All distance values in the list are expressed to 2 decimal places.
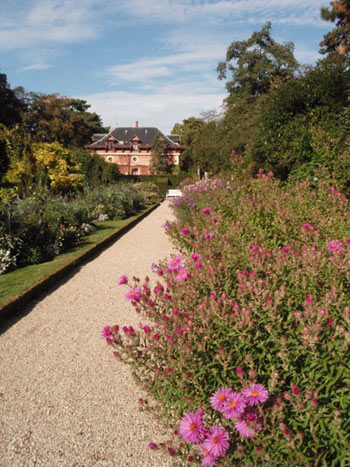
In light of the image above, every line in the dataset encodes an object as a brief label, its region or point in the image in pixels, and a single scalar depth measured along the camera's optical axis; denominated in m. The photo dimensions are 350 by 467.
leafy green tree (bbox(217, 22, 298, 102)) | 28.61
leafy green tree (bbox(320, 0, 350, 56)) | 19.85
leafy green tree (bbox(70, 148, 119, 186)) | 19.41
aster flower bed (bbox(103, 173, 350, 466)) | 1.33
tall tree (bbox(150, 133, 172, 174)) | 46.75
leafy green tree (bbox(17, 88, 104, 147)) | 37.28
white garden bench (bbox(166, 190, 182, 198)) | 26.92
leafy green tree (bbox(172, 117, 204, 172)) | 49.06
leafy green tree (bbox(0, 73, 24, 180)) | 29.12
